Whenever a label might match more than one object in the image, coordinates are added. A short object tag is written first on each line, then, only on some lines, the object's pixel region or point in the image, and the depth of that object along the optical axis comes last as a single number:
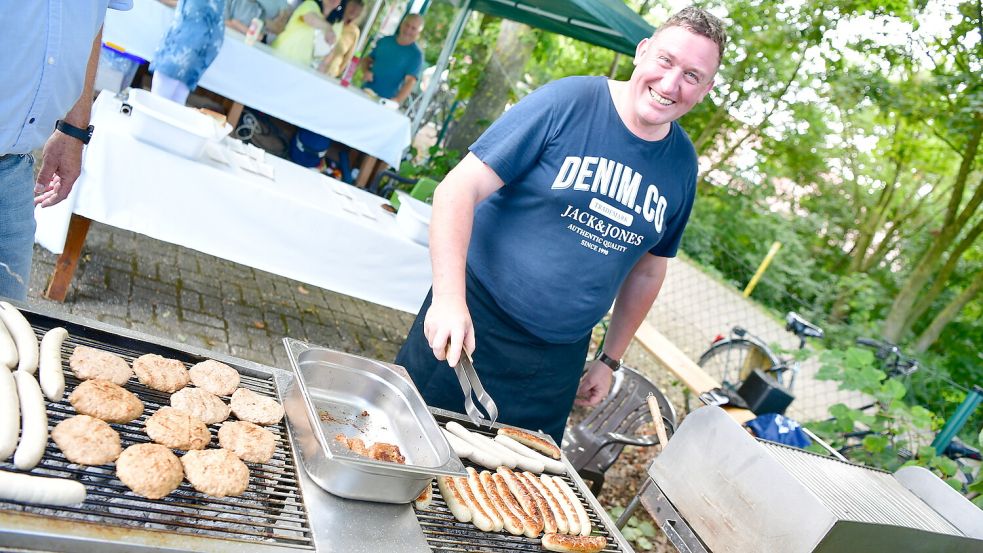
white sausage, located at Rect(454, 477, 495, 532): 1.79
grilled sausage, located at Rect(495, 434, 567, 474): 2.26
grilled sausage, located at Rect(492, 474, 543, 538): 1.88
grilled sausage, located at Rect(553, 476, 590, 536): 1.99
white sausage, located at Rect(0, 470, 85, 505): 1.17
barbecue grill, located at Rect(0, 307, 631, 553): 1.20
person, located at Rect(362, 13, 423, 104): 8.25
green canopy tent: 6.90
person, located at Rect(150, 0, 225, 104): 5.13
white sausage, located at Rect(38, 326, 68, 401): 1.50
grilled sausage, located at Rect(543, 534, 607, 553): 1.85
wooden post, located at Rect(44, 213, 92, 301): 3.80
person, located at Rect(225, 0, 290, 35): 7.00
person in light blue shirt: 1.67
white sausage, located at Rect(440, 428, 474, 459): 2.02
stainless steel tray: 1.57
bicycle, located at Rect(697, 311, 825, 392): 6.75
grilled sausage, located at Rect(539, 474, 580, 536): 1.96
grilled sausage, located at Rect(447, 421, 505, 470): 2.08
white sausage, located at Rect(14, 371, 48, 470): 1.28
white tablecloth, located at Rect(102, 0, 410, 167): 6.14
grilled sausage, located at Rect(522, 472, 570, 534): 1.95
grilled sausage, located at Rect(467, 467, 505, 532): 1.82
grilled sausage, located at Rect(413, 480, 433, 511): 1.78
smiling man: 2.26
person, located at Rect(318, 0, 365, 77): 7.64
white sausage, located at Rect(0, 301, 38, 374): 1.52
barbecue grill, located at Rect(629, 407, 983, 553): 2.07
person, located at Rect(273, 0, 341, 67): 7.27
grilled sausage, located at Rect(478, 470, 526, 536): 1.85
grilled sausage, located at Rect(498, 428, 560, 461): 2.32
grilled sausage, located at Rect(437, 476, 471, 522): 1.81
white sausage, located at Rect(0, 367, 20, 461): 1.26
